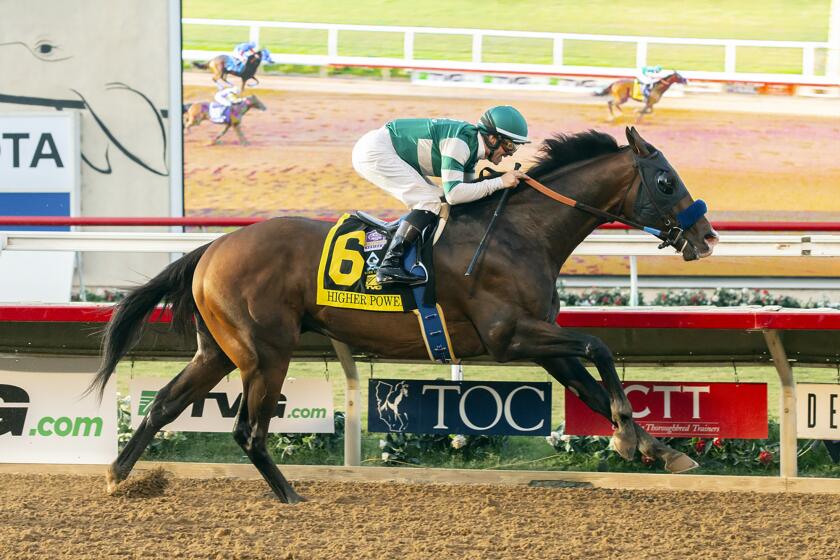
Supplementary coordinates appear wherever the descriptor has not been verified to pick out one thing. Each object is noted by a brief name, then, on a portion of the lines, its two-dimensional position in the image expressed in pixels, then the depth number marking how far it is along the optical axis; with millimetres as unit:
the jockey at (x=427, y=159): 9953
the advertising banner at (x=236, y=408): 12062
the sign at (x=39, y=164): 24484
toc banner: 11836
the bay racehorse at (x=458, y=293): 9945
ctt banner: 11633
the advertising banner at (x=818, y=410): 11367
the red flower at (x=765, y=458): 11758
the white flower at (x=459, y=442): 12023
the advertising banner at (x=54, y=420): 12148
